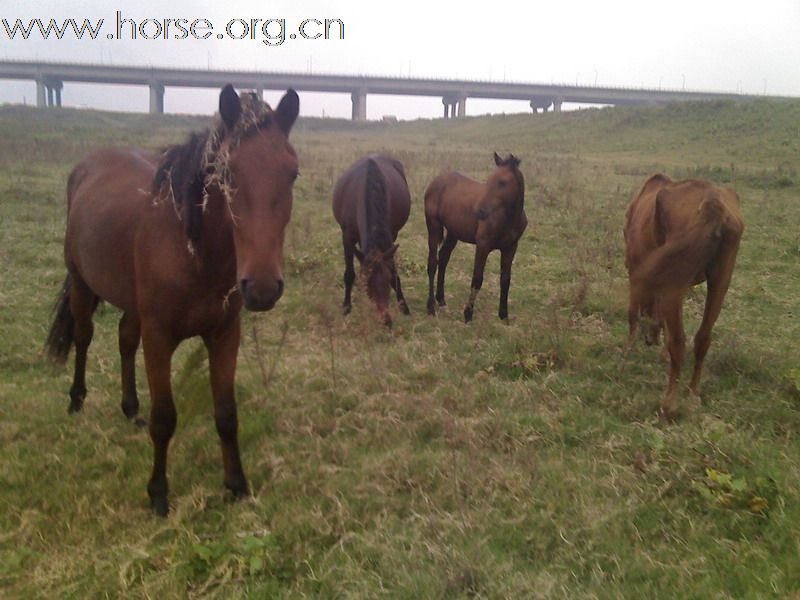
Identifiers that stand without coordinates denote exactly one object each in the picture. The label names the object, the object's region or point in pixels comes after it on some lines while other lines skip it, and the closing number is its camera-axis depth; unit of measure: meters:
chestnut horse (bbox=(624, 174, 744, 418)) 3.62
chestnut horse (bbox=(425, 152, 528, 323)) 5.70
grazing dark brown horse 4.87
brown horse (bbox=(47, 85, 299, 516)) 2.03
